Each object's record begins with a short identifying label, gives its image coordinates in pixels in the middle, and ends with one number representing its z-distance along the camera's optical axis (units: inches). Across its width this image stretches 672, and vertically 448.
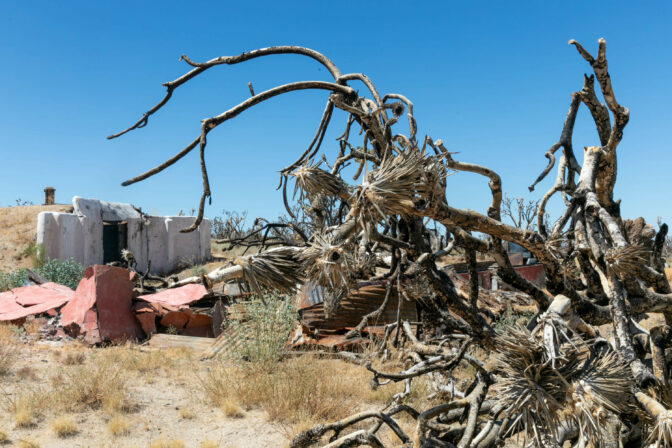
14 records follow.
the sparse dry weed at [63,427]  197.6
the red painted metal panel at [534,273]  433.1
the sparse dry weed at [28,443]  185.2
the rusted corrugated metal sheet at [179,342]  355.6
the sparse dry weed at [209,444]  183.5
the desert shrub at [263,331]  266.2
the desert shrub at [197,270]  856.0
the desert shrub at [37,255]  753.0
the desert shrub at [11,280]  557.5
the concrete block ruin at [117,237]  786.2
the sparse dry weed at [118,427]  199.2
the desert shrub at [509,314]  263.7
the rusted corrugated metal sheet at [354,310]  318.0
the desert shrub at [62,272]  637.3
